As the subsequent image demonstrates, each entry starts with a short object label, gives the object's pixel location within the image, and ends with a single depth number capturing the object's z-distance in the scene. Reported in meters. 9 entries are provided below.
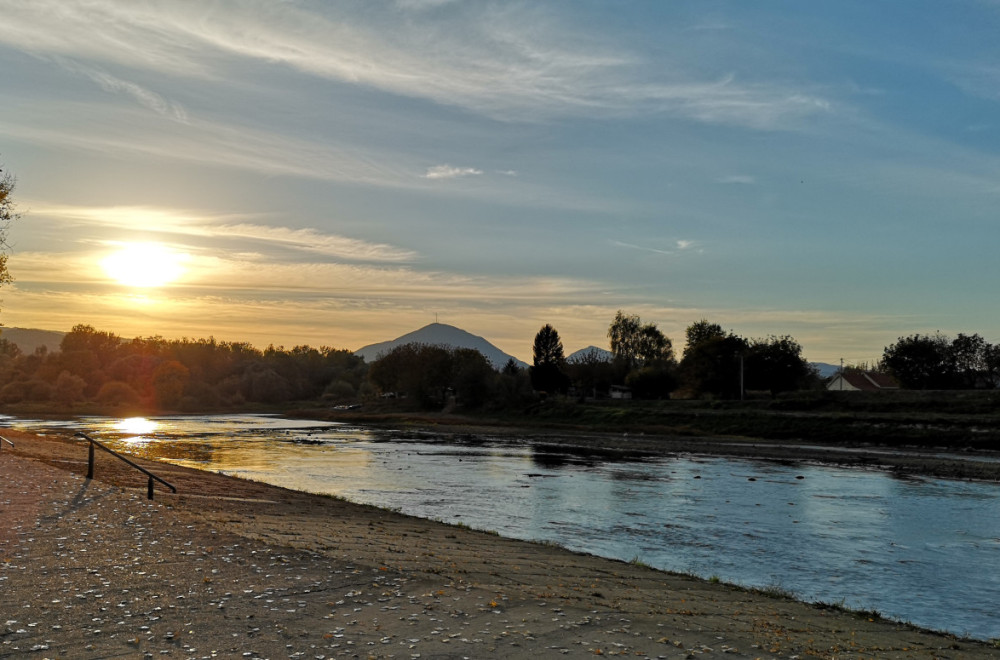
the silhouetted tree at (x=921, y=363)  119.81
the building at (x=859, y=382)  140.12
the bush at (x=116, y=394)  168.50
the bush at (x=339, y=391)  188.88
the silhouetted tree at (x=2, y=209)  39.88
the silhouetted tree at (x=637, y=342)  184.38
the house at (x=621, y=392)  140.77
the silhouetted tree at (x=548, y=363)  140.25
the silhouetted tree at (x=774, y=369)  113.31
